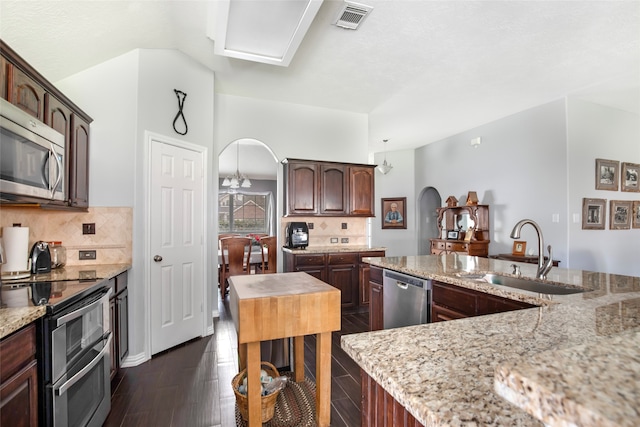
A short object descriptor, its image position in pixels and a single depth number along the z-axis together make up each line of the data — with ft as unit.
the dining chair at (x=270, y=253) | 16.19
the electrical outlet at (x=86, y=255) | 8.88
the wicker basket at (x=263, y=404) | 5.91
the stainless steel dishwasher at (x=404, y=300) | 7.42
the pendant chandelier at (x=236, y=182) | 23.11
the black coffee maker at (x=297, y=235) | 13.89
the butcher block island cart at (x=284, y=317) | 5.08
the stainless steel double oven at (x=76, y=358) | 4.60
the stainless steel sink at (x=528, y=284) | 6.05
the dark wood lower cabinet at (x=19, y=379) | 3.81
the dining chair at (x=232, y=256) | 15.56
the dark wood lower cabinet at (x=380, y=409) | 2.55
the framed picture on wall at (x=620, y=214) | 15.61
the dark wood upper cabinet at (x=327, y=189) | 14.19
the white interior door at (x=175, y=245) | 9.57
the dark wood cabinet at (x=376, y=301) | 9.11
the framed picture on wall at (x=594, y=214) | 14.69
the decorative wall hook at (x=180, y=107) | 10.23
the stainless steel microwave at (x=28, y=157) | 5.41
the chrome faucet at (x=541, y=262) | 6.42
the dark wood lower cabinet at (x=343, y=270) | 13.17
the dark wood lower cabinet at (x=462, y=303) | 5.58
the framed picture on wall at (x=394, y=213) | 24.97
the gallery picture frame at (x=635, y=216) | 16.26
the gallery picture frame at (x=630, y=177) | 16.03
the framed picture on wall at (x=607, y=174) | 15.19
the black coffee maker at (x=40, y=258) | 7.30
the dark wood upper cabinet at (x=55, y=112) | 5.79
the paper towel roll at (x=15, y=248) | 6.84
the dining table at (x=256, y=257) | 16.61
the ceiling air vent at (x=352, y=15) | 7.89
